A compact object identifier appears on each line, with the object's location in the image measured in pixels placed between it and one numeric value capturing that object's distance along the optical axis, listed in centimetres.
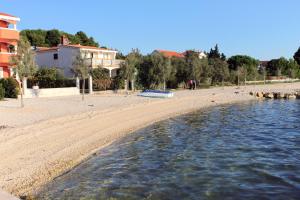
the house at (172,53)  6229
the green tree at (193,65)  4167
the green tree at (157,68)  3714
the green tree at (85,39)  6483
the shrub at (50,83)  3171
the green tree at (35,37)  5845
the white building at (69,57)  3750
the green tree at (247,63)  6305
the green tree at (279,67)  7504
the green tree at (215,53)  6587
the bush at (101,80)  3482
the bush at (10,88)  2653
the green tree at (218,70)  4831
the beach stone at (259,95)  4064
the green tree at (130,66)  3386
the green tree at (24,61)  2155
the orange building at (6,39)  2947
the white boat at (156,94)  3124
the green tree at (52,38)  6139
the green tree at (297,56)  8986
